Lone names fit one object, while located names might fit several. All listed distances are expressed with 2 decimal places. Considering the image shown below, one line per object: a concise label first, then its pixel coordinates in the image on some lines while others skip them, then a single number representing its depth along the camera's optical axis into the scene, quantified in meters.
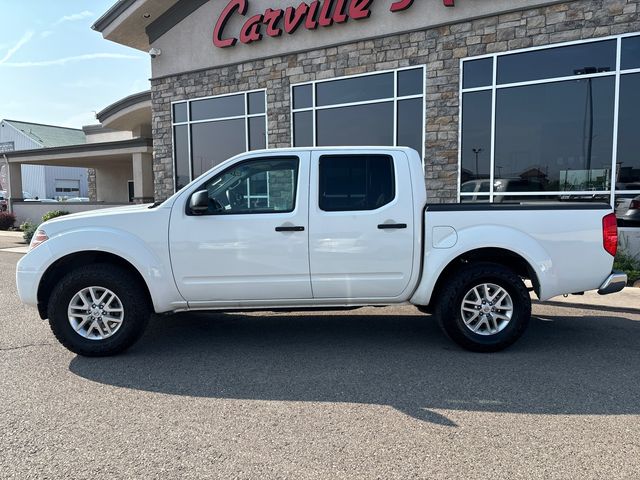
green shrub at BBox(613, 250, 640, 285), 8.01
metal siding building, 47.06
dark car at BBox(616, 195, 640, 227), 9.12
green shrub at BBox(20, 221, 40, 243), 15.44
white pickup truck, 4.55
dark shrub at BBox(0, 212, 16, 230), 20.25
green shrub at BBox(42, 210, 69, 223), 16.66
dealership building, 9.32
